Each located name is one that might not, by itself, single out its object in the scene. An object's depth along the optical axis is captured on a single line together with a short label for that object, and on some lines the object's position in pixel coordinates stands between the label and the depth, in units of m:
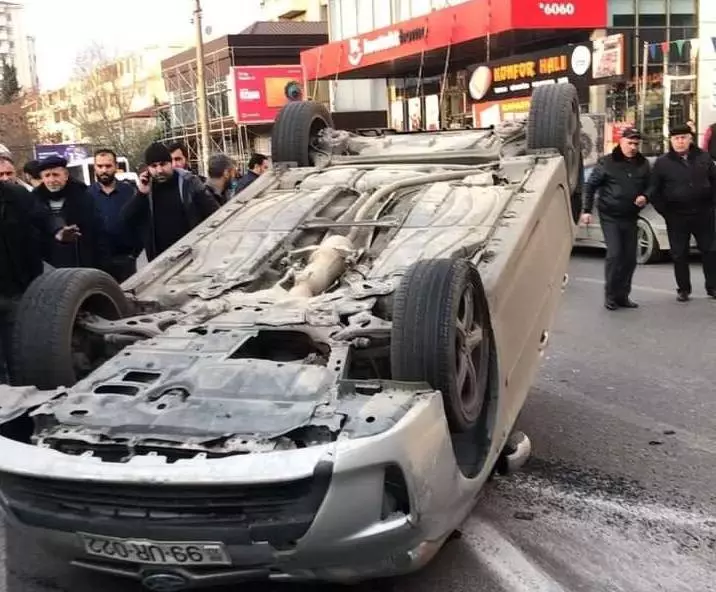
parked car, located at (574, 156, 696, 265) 10.38
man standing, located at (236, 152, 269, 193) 8.50
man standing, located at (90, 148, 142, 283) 6.36
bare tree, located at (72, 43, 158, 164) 45.44
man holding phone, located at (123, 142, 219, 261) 6.17
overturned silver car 2.71
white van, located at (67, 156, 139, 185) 26.05
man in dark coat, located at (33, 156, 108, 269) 5.72
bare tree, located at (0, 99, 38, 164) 44.69
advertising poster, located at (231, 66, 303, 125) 34.75
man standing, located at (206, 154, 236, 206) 7.72
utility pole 27.70
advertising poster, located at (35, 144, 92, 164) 30.14
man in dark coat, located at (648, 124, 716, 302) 8.45
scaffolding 38.25
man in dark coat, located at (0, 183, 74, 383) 5.19
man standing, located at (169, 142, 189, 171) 7.48
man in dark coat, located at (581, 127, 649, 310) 8.29
